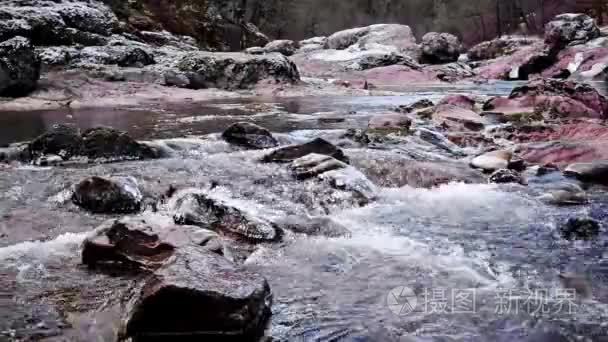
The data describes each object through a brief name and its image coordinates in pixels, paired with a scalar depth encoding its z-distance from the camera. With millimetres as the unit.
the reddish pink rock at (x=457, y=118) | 9500
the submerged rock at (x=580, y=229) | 4012
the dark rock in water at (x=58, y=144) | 6602
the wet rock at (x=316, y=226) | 4188
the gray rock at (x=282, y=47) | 34125
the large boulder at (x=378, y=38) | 33125
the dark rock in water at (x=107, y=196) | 4688
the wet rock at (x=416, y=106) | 11999
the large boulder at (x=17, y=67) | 12617
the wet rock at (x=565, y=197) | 4977
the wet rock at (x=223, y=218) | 3985
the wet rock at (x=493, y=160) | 6386
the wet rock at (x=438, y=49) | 31953
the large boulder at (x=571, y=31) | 27656
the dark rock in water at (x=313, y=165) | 5699
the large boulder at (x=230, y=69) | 17641
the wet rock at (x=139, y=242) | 3352
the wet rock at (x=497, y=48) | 35831
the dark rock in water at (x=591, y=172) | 5691
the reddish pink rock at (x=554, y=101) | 9906
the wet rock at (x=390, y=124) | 8891
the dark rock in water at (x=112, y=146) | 6664
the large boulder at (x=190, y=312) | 2502
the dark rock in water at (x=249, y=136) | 7590
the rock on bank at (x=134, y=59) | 17109
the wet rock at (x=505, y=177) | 5821
